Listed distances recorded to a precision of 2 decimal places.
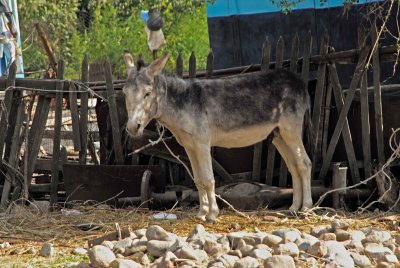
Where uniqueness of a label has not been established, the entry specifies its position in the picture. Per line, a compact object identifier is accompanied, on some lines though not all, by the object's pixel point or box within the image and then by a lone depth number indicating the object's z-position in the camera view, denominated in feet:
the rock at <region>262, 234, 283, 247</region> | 35.17
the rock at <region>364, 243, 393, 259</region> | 34.13
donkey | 44.10
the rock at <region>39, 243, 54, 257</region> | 36.96
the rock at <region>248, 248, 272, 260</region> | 32.85
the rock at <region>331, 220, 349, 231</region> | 39.05
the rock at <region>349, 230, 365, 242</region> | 36.70
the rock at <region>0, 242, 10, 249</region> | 39.62
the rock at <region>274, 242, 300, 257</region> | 33.36
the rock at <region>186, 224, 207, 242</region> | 35.93
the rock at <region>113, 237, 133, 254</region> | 35.19
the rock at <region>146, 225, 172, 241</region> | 35.85
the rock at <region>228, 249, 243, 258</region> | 33.31
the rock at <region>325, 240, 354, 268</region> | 32.62
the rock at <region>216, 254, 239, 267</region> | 32.00
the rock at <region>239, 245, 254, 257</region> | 33.68
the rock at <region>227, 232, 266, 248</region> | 35.36
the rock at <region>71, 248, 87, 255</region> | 36.68
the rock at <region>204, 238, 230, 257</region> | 34.09
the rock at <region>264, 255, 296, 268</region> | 30.87
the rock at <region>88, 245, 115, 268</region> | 32.49
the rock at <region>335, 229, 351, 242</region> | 36.98
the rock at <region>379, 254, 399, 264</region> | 32.83
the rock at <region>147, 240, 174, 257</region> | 34.59
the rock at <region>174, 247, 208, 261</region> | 32.83
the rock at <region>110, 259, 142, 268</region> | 31.34
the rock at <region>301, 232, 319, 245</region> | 35.15
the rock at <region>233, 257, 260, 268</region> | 31.33
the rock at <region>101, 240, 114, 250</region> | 35.67
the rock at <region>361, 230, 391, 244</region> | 36.47
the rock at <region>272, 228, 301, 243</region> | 35.90
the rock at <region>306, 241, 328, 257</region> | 33.59
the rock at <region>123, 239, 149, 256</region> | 35.06
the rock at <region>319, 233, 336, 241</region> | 36.77
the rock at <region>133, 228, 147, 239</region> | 37.37
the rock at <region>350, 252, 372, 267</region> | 33.19
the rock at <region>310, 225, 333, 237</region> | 38.29
